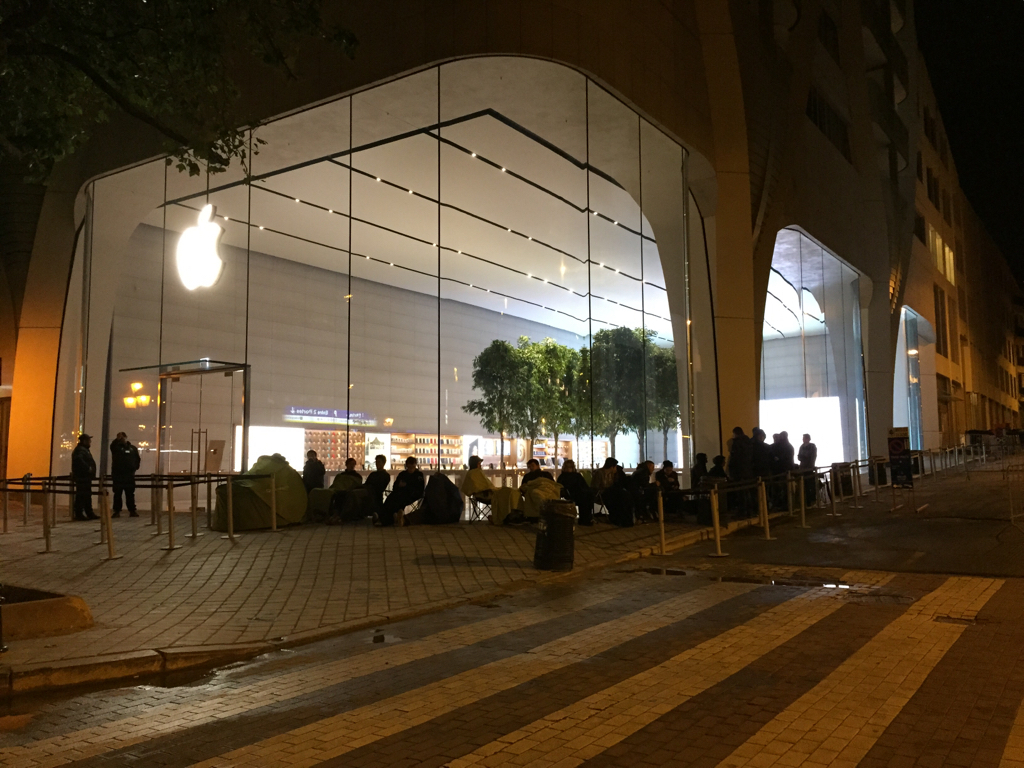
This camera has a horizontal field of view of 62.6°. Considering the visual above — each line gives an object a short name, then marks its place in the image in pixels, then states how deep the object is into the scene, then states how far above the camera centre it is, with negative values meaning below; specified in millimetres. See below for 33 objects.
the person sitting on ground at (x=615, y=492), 15070 -395
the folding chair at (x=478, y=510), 15602 -735
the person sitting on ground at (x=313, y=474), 16766 +23
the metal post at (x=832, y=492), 16756 -507
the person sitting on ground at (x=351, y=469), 16328 +108
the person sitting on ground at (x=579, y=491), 15070 -364
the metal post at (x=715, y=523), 11930 -780
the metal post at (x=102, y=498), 10873 -258
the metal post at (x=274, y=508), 14550 -559
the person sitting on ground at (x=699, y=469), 18188 -7
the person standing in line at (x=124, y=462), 16891 +326
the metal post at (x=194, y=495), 12328 -272
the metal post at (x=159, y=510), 13961 -537
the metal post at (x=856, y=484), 18791 -425
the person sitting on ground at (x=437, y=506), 15164 -601
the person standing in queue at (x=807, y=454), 21156 +323
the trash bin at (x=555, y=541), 10656 -882
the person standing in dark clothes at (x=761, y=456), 16703 +232
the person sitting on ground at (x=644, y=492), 15992 -430
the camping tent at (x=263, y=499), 14711 -398
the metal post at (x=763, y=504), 13570 -590
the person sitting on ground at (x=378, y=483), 15539 -165
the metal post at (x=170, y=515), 12062 -535
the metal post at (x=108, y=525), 11211 -622
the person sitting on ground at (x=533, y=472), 15172 -11
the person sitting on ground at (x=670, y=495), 16438 -499
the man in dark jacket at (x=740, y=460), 15711 +150
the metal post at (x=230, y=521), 12703 -678
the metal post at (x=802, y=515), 14906 -845
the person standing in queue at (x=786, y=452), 17808 +321
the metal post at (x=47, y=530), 11980 -723
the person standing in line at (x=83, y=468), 16594 +217
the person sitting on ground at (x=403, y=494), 15055 -367
